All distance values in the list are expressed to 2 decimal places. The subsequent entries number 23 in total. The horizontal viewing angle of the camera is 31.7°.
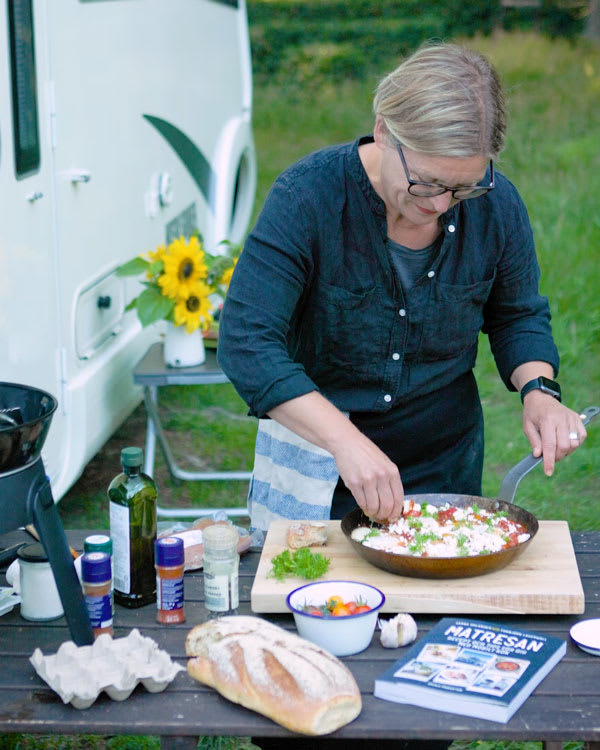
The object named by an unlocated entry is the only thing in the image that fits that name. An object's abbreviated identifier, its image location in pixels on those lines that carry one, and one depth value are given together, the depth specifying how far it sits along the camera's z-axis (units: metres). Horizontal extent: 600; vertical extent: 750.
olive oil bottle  2.03
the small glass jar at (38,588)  2.04
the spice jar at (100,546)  2.02
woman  2.10
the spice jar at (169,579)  1.97
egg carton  1.71
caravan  3.17
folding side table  4.20
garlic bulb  1.90
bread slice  2.21
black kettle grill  1.79
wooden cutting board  1.99
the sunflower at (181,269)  4.18
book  1.67
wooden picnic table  1.65
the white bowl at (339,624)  1.85
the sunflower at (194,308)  4.21
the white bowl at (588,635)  1.87
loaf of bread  1.63
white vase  4.29
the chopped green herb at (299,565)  2.09
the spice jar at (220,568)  2.02
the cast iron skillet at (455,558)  2.02
